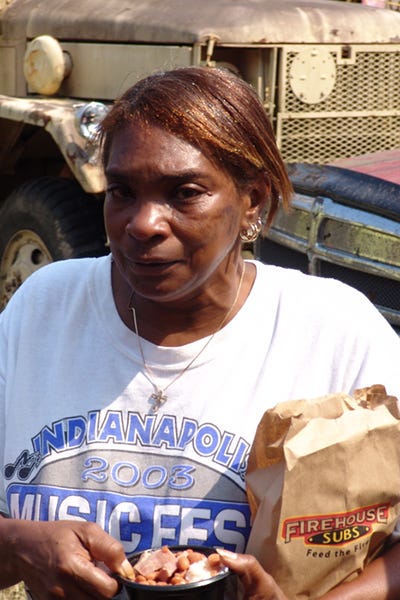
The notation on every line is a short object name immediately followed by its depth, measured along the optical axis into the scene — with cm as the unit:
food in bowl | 222
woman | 233
